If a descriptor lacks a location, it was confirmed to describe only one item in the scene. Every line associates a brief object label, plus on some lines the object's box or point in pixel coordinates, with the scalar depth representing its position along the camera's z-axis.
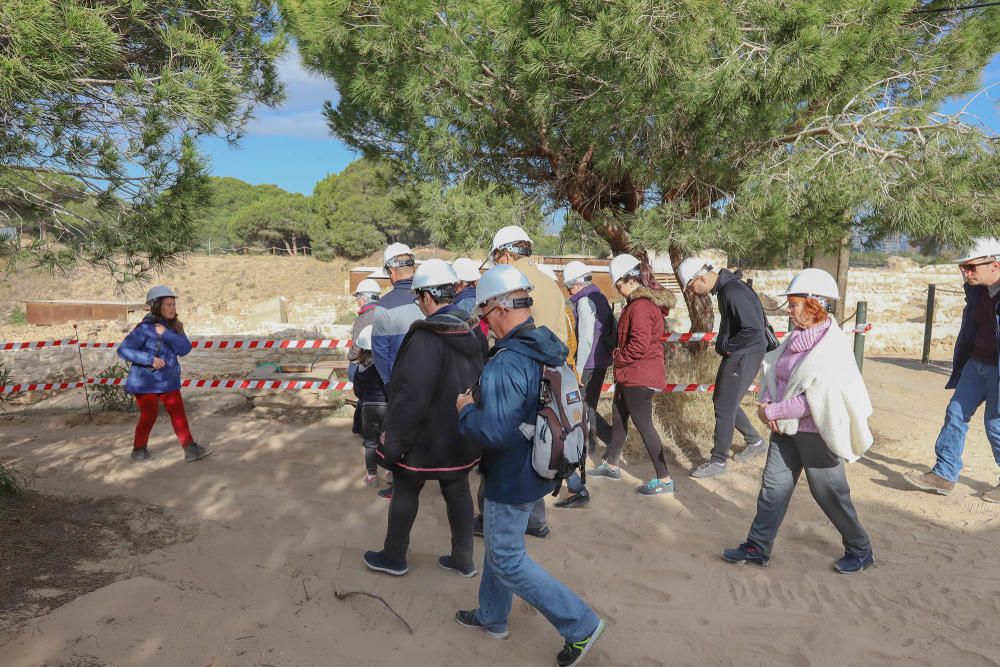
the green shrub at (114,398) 7.97
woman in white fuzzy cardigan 3.34
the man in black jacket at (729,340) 5.14
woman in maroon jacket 4.86
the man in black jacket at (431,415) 3.21
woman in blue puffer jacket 5.45
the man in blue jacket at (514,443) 2.58
